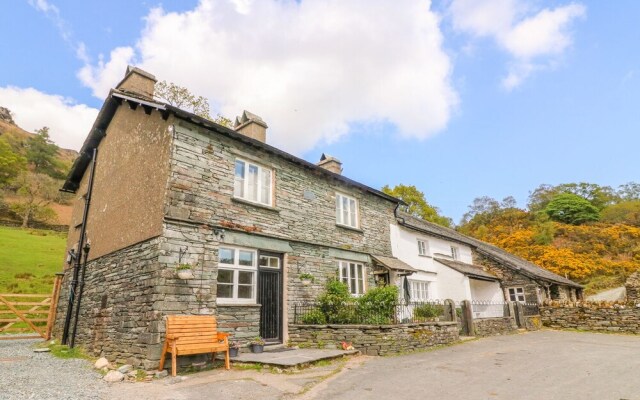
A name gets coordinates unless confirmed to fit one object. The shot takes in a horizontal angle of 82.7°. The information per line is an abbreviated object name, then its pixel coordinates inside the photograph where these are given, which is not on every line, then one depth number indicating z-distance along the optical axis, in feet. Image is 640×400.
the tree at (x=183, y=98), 92.17
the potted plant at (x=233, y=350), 29.58
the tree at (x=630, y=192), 176.45
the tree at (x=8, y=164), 161.38
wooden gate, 46.01
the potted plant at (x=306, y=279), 39.42
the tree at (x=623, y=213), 136.26
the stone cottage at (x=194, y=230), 30.04
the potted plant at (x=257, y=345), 31.91
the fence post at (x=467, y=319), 48.73
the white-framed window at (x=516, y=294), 72.33
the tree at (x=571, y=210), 143.54
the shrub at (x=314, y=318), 37.27
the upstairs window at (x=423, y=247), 63.66
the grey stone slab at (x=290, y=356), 26.73
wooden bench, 25.80
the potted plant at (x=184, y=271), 28.91
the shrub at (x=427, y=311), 45.65
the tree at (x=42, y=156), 207.31
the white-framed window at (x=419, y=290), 57.47
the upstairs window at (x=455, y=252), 72.83
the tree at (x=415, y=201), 126.00
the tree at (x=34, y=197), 142.61
